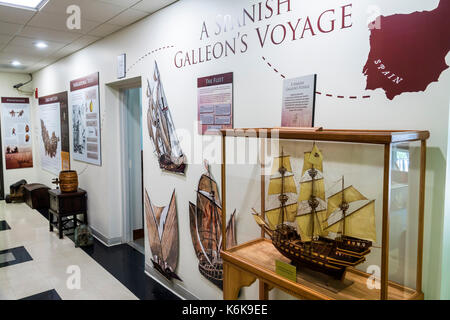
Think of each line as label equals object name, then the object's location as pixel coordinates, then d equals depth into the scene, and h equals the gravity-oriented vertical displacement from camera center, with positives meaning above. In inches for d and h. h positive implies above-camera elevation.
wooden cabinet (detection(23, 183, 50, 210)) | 244.1 -45.5
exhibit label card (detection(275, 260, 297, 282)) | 59.0 -24.2
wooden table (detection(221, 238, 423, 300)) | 54.4 -25.6
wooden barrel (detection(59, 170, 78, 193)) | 184.7 -25.8
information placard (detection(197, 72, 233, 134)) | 94.0 +8.6
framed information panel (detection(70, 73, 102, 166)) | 173.6 +7.4
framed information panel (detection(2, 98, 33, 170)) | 274.7 +0.1
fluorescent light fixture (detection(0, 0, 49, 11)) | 118.4 +45.4
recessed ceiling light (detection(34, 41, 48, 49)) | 175.6 +46.1
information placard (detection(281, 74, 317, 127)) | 72.1 +6.7
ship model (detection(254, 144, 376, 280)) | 54.5 -16.1
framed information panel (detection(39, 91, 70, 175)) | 215.2 +0.0
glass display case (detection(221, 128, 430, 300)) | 53.7 -15.2
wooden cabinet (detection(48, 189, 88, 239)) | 180.4 -39.4
